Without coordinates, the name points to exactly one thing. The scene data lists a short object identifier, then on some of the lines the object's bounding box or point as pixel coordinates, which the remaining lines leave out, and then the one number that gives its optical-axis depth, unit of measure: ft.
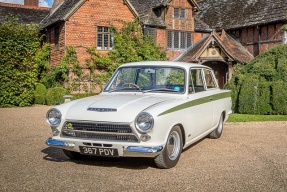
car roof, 21.16
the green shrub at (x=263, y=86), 44.65
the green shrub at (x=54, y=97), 61.98
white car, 16.14
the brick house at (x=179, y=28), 76.28
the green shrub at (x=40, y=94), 64.05
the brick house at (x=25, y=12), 96.84
